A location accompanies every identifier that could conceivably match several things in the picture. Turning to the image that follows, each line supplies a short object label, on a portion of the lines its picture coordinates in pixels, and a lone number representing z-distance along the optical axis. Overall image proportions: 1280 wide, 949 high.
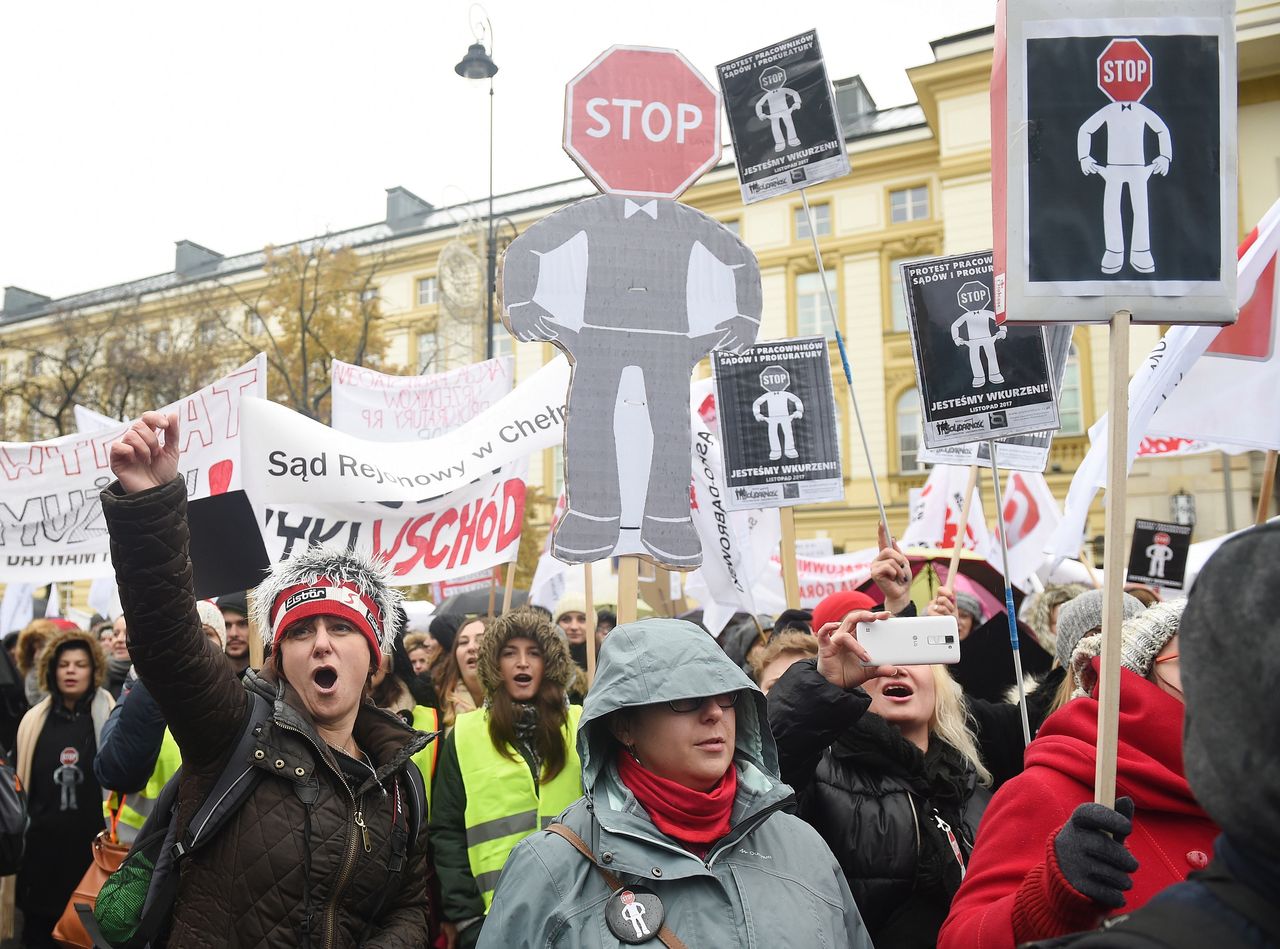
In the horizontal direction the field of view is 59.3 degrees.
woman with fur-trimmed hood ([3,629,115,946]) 5.54
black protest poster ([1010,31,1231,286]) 2.48
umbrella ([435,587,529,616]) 8.73
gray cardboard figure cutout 4.06
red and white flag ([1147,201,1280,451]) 4.48
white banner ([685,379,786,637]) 6.27
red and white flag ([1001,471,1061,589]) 9.57
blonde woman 2.83
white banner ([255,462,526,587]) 5.36
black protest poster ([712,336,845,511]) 5.19
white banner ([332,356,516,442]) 7.94
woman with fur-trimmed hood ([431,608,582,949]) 3.64
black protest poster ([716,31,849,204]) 4.72
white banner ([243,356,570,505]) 5.17
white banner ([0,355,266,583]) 6.79
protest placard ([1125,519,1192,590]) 8.06
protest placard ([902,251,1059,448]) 3.71
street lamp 15.98
